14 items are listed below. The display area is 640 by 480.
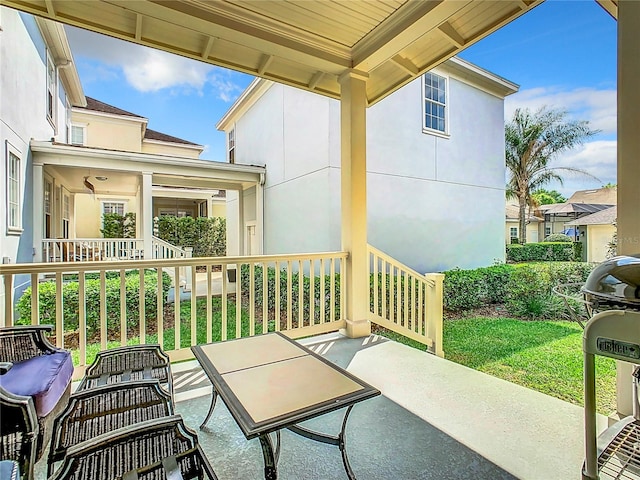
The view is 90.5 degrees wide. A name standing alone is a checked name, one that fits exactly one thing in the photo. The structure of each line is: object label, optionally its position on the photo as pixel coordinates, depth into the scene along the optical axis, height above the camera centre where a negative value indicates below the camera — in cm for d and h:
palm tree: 1424 +445
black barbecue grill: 107 -34
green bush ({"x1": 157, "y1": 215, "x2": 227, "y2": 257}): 1356 +35
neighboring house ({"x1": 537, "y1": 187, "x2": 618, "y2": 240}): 1737 +196
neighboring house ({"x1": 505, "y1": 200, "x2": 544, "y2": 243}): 2116 +107
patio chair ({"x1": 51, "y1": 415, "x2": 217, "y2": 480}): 112 -83
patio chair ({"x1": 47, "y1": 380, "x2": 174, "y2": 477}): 138 -81
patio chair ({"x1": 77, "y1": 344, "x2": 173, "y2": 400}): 186 -79
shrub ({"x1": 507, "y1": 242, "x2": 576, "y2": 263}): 1442 -57
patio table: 133 -72
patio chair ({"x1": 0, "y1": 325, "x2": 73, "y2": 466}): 143 -75
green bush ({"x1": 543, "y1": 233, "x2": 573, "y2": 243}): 1714 +9
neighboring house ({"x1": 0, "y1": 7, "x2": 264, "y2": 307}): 511 +178
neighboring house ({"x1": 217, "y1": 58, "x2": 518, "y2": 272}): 694 +179
